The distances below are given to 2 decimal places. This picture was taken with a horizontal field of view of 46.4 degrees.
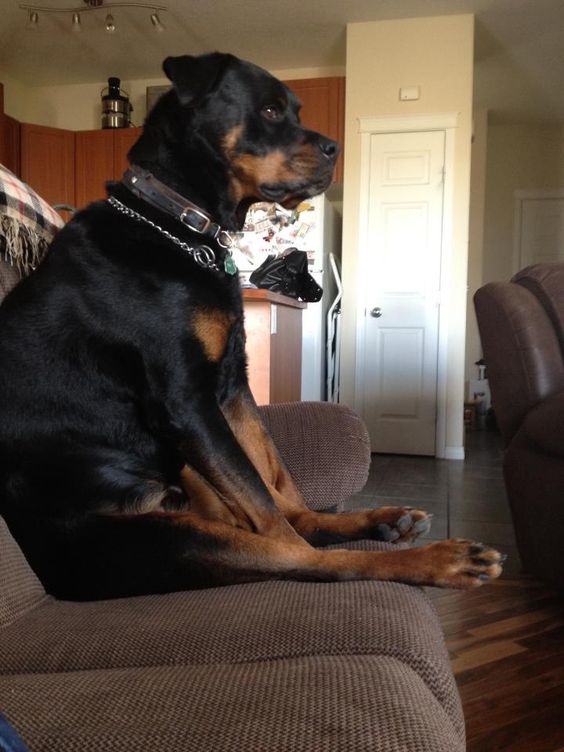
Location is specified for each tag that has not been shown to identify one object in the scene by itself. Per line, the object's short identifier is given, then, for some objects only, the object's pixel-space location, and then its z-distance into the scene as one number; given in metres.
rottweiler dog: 0.94
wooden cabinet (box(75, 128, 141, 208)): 5.89
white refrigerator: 5.16
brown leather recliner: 1.96
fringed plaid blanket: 1.29
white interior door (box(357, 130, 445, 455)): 4.91
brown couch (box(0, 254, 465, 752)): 0.53
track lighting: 4.79
